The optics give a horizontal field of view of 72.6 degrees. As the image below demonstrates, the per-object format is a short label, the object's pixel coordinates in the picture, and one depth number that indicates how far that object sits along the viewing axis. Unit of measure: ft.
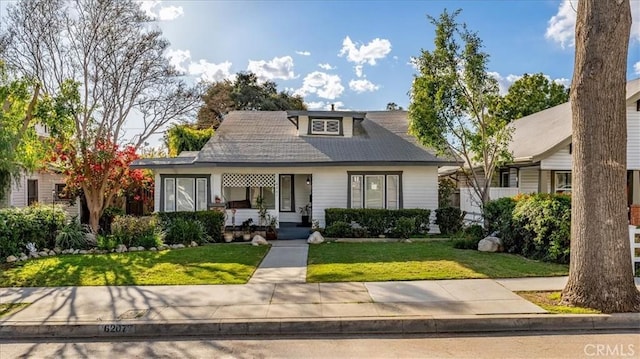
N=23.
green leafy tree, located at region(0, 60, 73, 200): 38.89
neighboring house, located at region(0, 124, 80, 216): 64.95
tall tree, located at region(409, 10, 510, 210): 45.96
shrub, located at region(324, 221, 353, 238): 48.06
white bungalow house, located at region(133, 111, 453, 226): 50.90
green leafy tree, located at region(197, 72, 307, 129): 109.75
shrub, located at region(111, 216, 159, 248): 40.68
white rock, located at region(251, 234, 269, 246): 44.16
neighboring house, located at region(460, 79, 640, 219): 50.65
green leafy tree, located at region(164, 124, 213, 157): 70.27
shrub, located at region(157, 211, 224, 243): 46.91
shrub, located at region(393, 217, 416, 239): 47.85
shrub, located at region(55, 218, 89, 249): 39.55
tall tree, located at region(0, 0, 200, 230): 50.31
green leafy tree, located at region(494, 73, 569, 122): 108.27
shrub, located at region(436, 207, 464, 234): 51.11
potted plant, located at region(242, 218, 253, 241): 48.34
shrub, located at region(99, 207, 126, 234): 54.70
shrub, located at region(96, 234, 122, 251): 39.27
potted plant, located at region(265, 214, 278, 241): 48.62
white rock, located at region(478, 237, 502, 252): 37.58
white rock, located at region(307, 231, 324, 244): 44.80
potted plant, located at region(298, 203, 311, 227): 57.67
